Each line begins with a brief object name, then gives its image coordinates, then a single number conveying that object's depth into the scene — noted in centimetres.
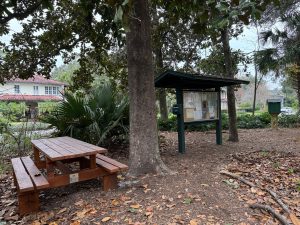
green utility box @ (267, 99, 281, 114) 1052
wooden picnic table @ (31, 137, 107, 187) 287
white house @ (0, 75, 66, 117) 2592
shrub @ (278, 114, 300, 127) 1140
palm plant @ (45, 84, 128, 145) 502
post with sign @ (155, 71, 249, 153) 516
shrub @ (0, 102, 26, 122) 602
